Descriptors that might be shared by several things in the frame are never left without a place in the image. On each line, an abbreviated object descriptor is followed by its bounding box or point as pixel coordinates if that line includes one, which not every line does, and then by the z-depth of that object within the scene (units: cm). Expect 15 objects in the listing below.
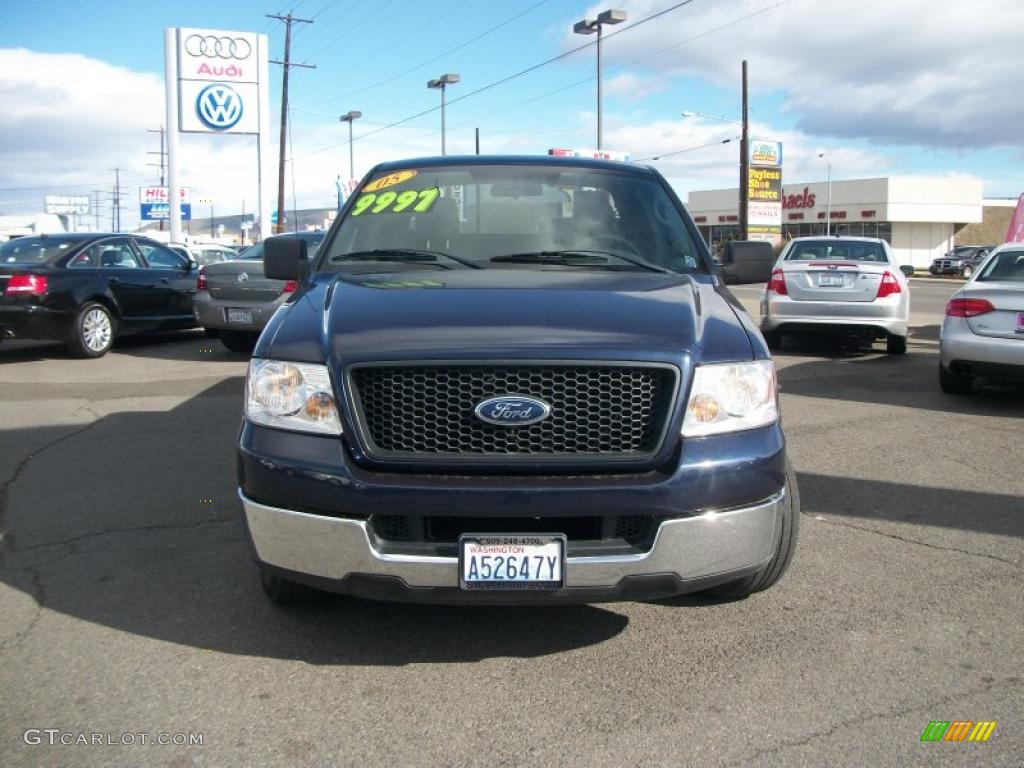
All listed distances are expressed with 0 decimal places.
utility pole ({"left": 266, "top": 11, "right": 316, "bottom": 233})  3884
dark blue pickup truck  289
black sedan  1122
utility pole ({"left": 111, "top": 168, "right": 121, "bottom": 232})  11906
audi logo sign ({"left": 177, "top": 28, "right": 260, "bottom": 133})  2966
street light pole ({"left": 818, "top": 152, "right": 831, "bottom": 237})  6454
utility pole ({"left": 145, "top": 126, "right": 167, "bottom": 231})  8764
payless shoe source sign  4172
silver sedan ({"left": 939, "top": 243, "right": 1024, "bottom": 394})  798
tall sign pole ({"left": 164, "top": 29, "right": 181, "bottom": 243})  2917
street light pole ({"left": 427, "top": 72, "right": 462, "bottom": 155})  4138
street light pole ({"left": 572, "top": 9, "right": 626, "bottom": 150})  3241
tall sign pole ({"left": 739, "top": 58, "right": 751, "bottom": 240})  3478
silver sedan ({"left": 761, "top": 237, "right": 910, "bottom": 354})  1156
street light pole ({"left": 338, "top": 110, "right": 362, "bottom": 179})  4991
